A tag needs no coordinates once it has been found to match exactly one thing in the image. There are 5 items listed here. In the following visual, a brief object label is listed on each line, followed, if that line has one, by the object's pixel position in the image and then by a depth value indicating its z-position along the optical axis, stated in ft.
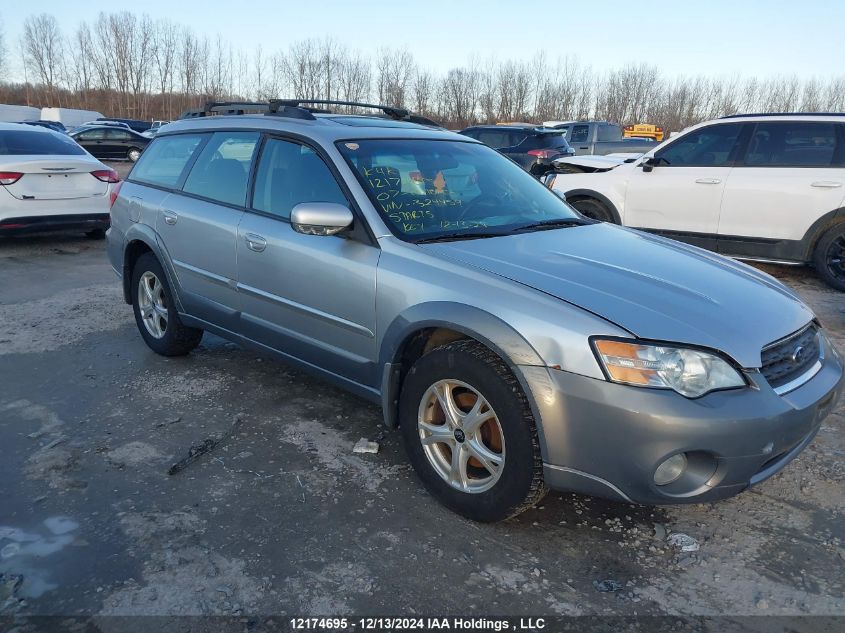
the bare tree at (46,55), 202.80
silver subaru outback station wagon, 7.98
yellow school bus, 106.42
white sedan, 25.93
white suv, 22.70
